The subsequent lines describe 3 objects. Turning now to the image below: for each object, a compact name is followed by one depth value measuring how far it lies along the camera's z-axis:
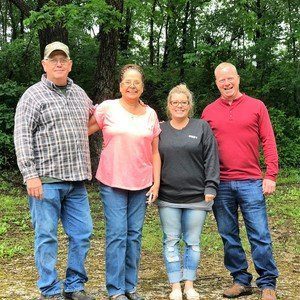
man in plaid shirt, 3.90
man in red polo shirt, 4.25
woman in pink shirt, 4.00
